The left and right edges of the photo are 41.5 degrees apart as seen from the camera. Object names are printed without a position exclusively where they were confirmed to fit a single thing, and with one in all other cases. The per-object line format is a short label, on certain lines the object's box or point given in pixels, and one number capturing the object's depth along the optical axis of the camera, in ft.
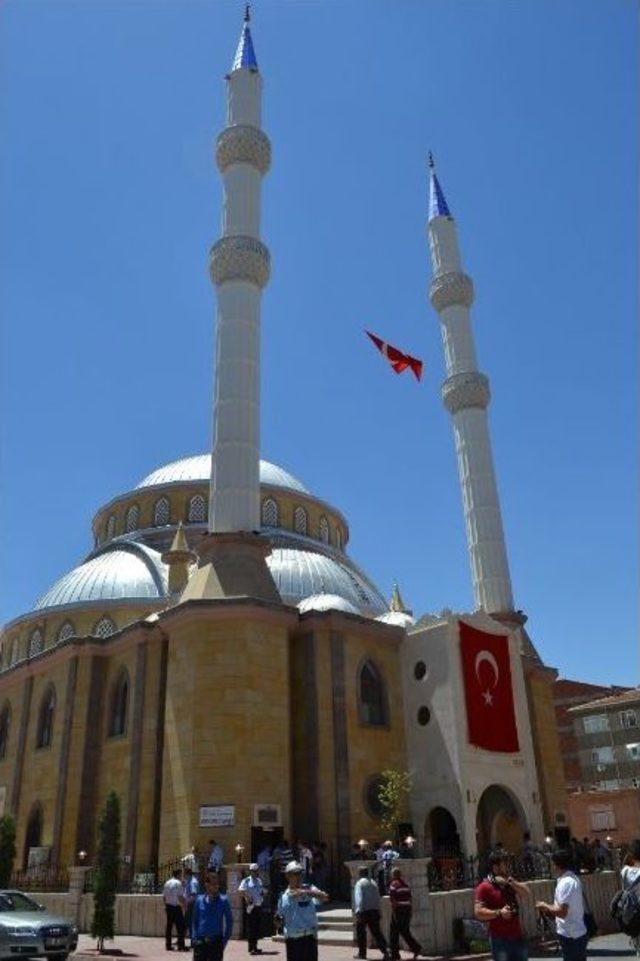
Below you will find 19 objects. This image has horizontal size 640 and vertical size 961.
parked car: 43.78
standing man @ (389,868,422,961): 42.88
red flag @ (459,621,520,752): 82.12
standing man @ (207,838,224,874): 62.90
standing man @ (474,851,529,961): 25.02
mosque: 73.20
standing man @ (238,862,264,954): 47.67
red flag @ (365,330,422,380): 107.86
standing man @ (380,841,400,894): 50.06
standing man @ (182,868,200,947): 51.65
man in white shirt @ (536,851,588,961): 24.76
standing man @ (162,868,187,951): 51.26
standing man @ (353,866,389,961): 43.62
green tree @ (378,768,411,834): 77.20
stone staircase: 50.37
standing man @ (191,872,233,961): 28.63
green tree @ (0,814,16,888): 68.33
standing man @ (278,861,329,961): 26.27
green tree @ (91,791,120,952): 50.49
